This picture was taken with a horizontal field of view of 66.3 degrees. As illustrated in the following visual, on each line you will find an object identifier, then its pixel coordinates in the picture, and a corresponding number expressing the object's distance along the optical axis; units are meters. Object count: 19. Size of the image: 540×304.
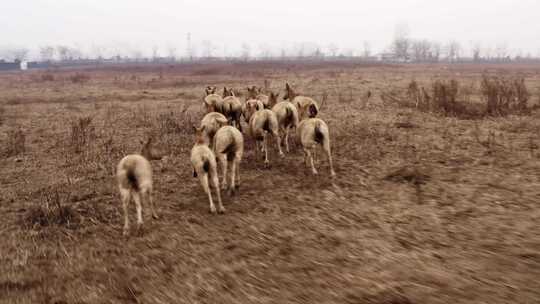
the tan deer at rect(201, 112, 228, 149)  8.99
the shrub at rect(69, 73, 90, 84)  41.88
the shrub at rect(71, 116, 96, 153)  11.97
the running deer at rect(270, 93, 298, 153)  10.62
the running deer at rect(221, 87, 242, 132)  12.13
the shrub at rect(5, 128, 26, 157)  11.56
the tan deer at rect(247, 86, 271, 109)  12.69
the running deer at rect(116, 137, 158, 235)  6.23
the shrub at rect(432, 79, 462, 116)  16.20
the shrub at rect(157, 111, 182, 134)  14.20
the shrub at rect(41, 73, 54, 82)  45.42
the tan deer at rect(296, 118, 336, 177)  8.91
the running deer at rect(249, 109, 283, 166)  9.69
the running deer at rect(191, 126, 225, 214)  7.00
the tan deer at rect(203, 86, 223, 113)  12.24
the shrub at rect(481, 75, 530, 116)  15.72
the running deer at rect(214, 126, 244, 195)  7.80
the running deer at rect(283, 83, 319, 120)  9.98
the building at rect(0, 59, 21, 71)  83.19
